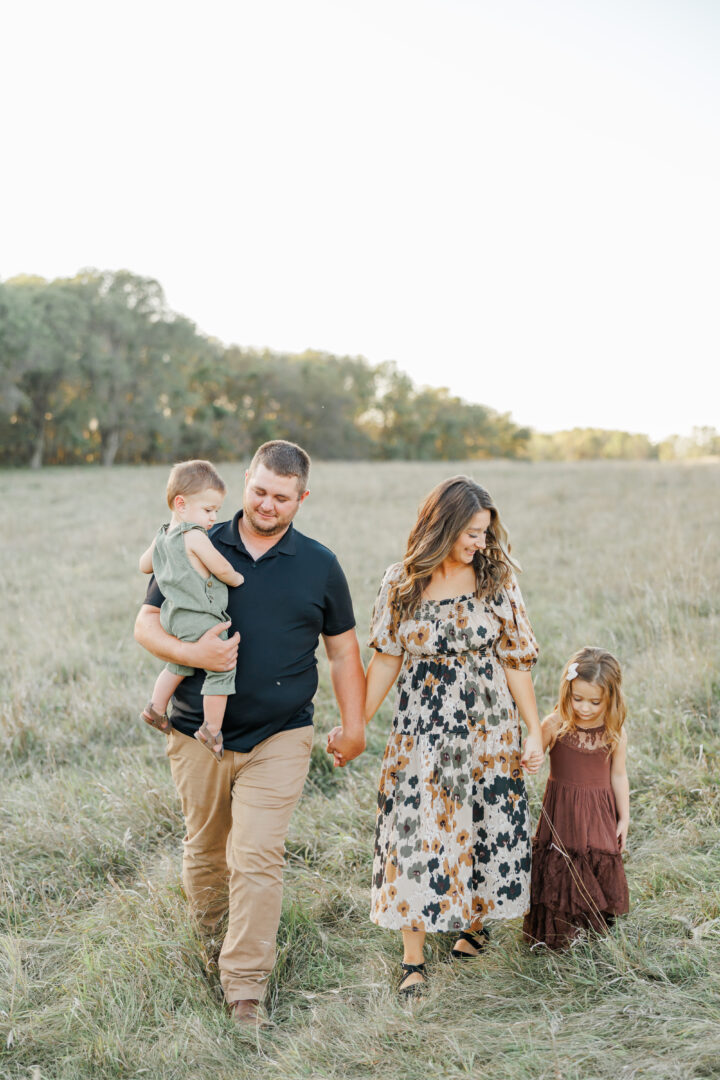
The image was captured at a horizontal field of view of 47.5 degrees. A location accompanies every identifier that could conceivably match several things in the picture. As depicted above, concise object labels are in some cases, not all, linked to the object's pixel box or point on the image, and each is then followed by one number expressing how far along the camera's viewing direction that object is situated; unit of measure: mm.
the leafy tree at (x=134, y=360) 40781
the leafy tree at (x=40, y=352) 34438
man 3154
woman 3252
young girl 3258
